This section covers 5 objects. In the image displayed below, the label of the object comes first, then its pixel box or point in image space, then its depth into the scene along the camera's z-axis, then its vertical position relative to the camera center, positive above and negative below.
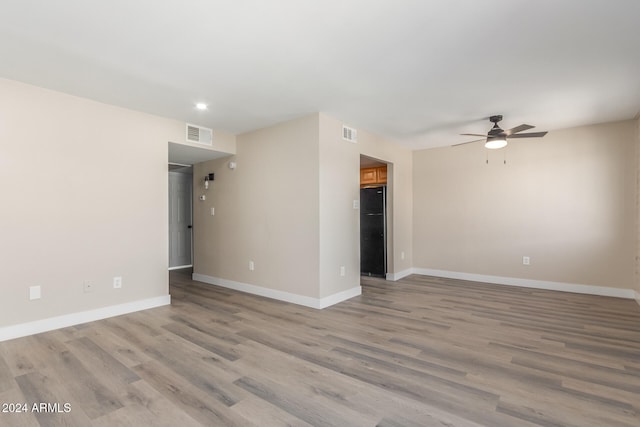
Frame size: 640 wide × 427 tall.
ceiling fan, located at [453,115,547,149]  3.93 +0.96
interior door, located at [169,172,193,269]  7.14 -0.14
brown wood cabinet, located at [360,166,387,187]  6.07 +0.73
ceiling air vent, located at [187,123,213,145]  4.42 +1.14
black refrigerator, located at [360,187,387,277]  5.84 -0.37
